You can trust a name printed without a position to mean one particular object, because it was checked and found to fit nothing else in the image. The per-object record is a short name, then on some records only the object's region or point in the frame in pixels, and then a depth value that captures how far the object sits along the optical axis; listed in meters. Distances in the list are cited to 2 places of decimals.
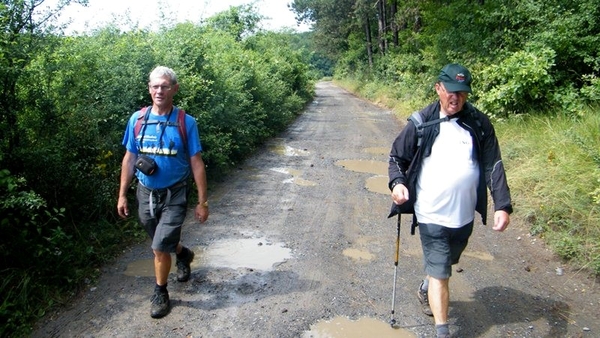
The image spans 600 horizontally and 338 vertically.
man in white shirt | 3.24
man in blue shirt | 3.75
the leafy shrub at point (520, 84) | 8.51
